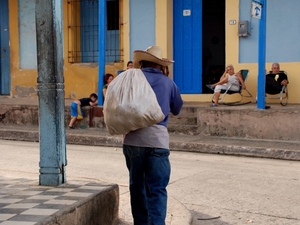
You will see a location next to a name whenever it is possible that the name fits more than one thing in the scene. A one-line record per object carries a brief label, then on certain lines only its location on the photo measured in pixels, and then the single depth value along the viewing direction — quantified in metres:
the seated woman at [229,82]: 11.04
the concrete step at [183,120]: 10.91
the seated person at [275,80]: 10.78
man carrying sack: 3.87
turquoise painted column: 4.48
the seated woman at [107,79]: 11.51
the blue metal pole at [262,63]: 9.86
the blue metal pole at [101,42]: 11.28
